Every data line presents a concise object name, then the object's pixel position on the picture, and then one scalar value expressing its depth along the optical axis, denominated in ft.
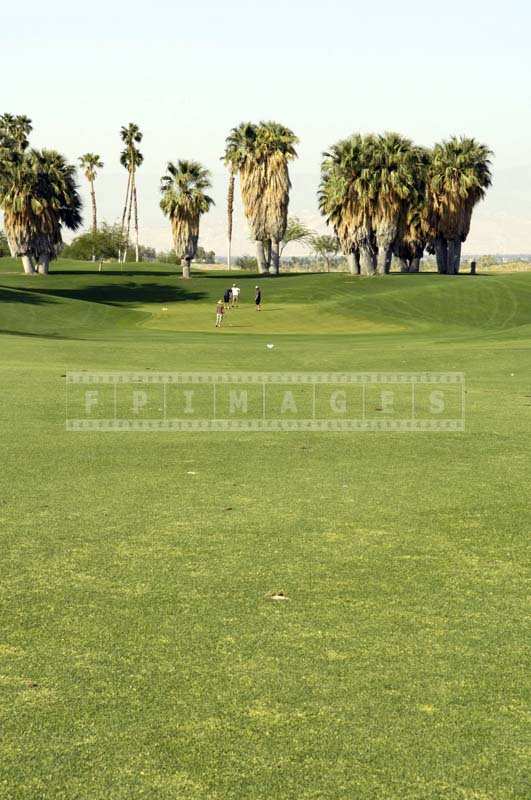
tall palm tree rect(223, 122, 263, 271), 375.86
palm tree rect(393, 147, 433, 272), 328.90
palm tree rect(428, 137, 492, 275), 350.02
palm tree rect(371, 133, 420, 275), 313.94
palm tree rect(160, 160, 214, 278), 338.54
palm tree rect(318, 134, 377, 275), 318.24
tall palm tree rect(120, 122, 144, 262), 472.03
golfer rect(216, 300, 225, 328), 196.95
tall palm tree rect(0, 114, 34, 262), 310.65
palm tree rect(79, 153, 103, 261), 542.16
